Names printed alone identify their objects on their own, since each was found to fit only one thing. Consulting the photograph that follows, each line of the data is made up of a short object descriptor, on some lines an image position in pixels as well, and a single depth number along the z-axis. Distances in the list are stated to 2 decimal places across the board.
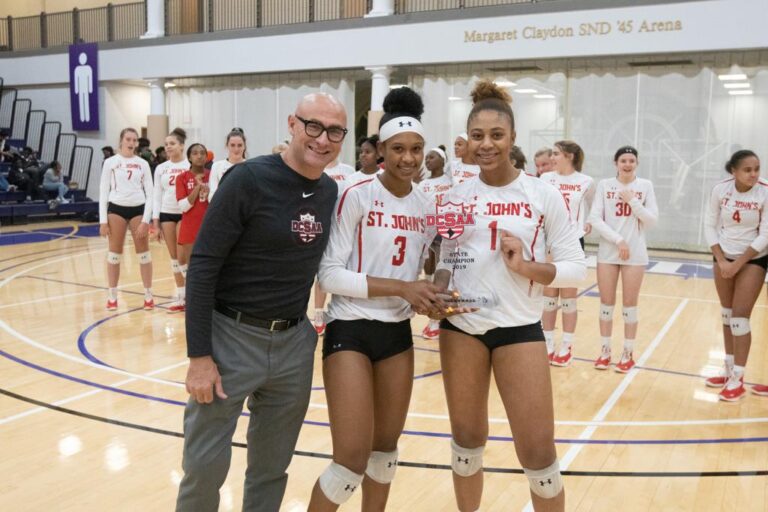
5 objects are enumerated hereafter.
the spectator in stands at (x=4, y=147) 18.47
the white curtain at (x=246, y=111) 17.56
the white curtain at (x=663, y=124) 13.27
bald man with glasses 2.54
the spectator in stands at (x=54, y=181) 18.12
